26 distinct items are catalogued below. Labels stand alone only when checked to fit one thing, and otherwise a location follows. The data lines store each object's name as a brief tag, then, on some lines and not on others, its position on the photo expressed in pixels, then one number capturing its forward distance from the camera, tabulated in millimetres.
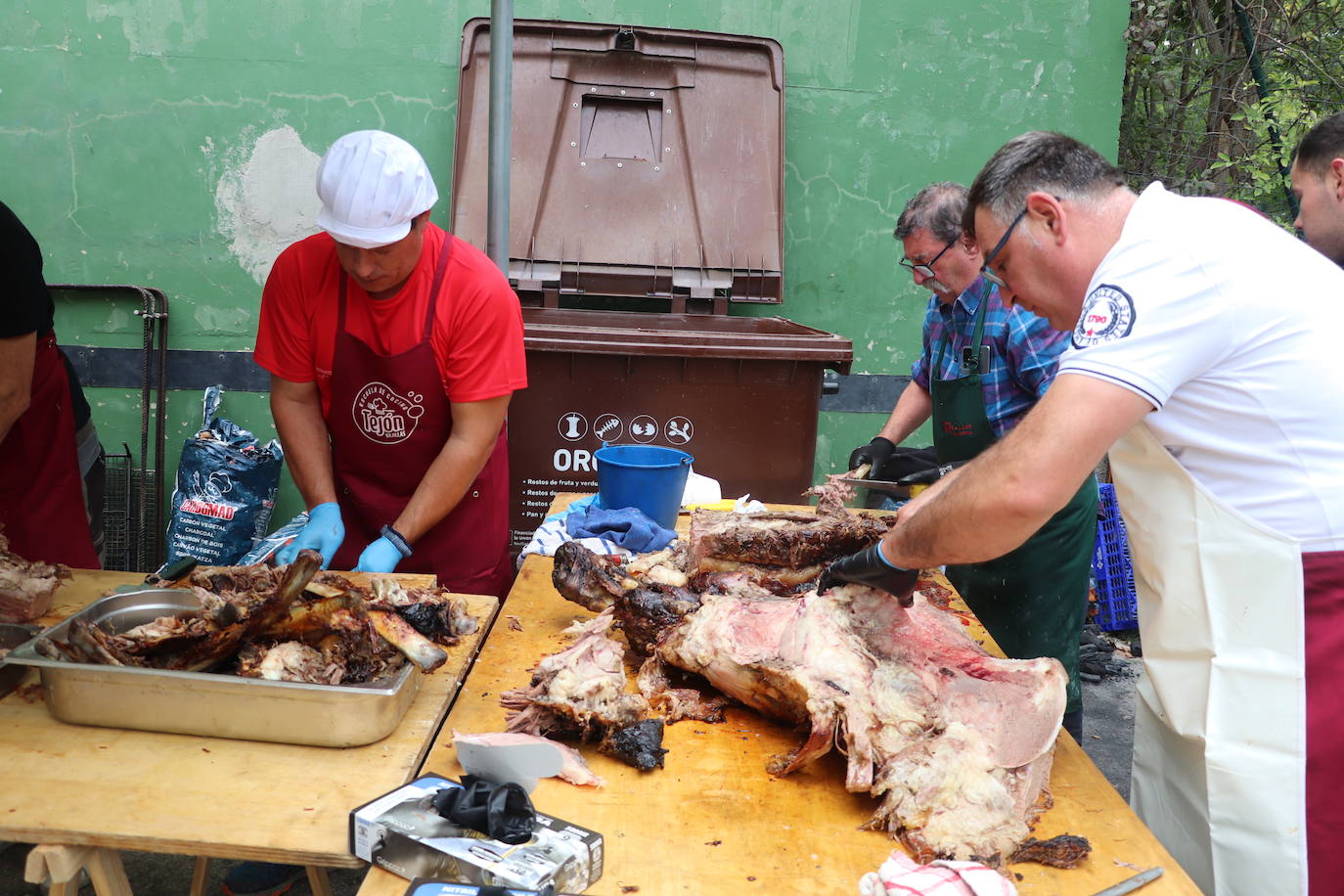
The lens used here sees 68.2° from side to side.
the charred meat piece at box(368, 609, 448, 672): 2104
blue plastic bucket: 3268
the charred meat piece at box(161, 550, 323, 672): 1971
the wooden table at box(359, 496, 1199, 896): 1617
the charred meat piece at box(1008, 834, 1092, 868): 1674
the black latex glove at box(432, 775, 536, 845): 1526
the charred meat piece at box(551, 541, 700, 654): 2369
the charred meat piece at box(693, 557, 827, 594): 2688
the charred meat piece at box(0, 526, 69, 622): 2408
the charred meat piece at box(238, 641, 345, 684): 1944
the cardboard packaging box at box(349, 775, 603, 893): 1446
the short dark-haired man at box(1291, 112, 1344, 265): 3330
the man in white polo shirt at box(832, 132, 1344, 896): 1728
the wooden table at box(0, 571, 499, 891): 1620
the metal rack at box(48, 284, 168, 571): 5461
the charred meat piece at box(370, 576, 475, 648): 2447
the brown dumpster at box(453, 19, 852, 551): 5270
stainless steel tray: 1858
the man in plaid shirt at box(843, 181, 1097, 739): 3373
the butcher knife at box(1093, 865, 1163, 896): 1591
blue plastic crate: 5633
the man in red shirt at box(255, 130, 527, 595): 3068
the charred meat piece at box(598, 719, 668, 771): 1925
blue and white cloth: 3133
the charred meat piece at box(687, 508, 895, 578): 2695
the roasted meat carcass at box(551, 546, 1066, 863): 1771
